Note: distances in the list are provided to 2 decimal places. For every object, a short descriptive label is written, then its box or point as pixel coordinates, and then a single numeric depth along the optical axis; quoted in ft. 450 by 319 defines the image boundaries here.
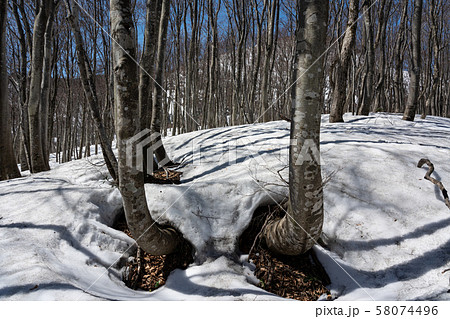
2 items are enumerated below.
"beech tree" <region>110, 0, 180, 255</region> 5.88
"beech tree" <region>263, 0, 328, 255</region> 5.46
